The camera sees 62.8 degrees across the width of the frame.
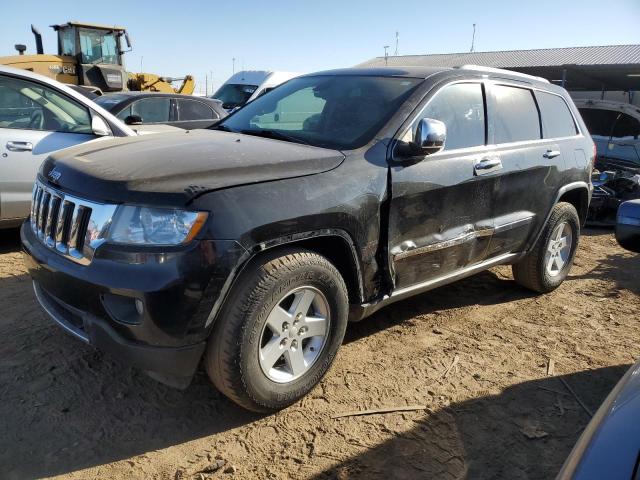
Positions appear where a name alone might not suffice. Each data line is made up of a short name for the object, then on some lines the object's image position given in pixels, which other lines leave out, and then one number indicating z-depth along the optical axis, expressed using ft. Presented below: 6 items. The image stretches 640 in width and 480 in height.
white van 45.39
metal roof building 41.83
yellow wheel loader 46.14
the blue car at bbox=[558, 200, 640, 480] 4.28
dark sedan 25.89
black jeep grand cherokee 7.67
